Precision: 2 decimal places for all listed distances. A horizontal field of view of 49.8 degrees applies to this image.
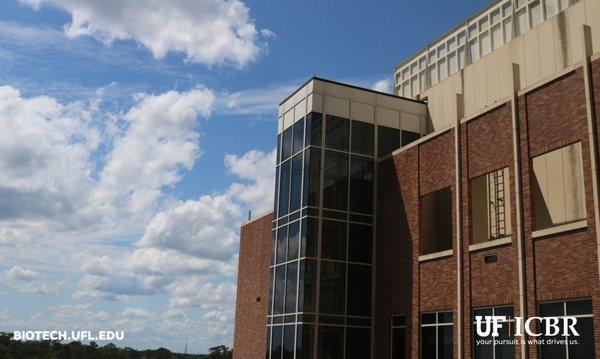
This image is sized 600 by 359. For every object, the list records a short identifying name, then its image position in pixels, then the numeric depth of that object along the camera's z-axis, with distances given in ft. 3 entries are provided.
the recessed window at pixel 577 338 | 64.08
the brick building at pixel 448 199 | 69.82
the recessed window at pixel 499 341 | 72.54
